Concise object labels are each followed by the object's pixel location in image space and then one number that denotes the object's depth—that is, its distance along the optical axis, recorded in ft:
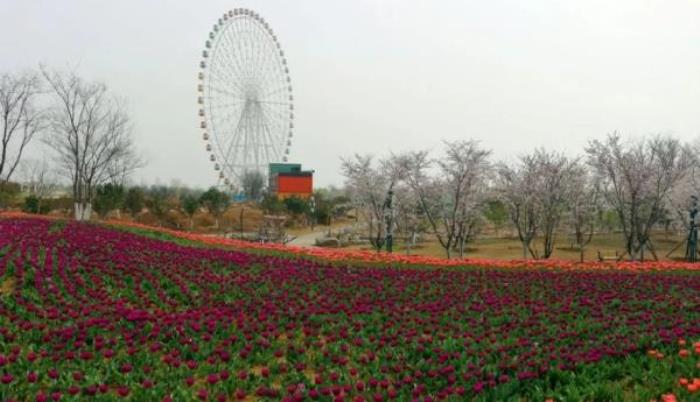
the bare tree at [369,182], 124.26
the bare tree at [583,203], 130.93
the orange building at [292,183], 293.84
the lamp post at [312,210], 205.83
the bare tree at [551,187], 105.19
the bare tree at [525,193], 109.40
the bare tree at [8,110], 102.51
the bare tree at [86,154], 109.19
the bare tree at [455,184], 102.73
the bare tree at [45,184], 227.94
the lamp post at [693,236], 81.43
